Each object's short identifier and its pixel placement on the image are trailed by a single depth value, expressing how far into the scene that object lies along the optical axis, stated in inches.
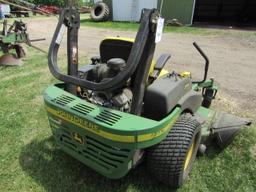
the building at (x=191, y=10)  516.1
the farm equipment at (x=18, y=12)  757.9
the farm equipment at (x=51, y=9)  841.5
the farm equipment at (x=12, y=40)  219.0
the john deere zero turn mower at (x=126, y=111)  72.0
